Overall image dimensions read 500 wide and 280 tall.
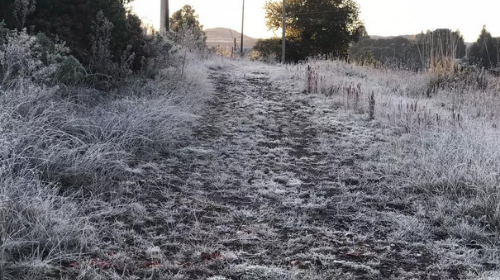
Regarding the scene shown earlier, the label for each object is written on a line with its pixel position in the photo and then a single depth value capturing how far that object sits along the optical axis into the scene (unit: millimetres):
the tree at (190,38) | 15018
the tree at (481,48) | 22084
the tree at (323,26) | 28438
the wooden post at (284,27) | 26475
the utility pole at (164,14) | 17031
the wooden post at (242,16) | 38038
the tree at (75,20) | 5801
